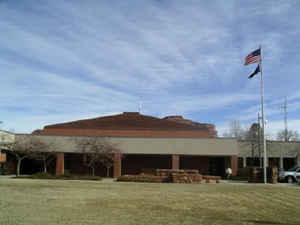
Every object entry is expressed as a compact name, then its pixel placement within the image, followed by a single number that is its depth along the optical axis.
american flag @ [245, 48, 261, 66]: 31.83
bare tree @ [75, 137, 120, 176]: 38.78
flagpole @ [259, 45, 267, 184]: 31.41
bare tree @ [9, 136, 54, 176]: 38.53
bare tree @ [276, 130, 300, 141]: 82.72
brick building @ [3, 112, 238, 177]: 42.28
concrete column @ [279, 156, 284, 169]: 50.19
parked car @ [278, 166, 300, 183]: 35.51
